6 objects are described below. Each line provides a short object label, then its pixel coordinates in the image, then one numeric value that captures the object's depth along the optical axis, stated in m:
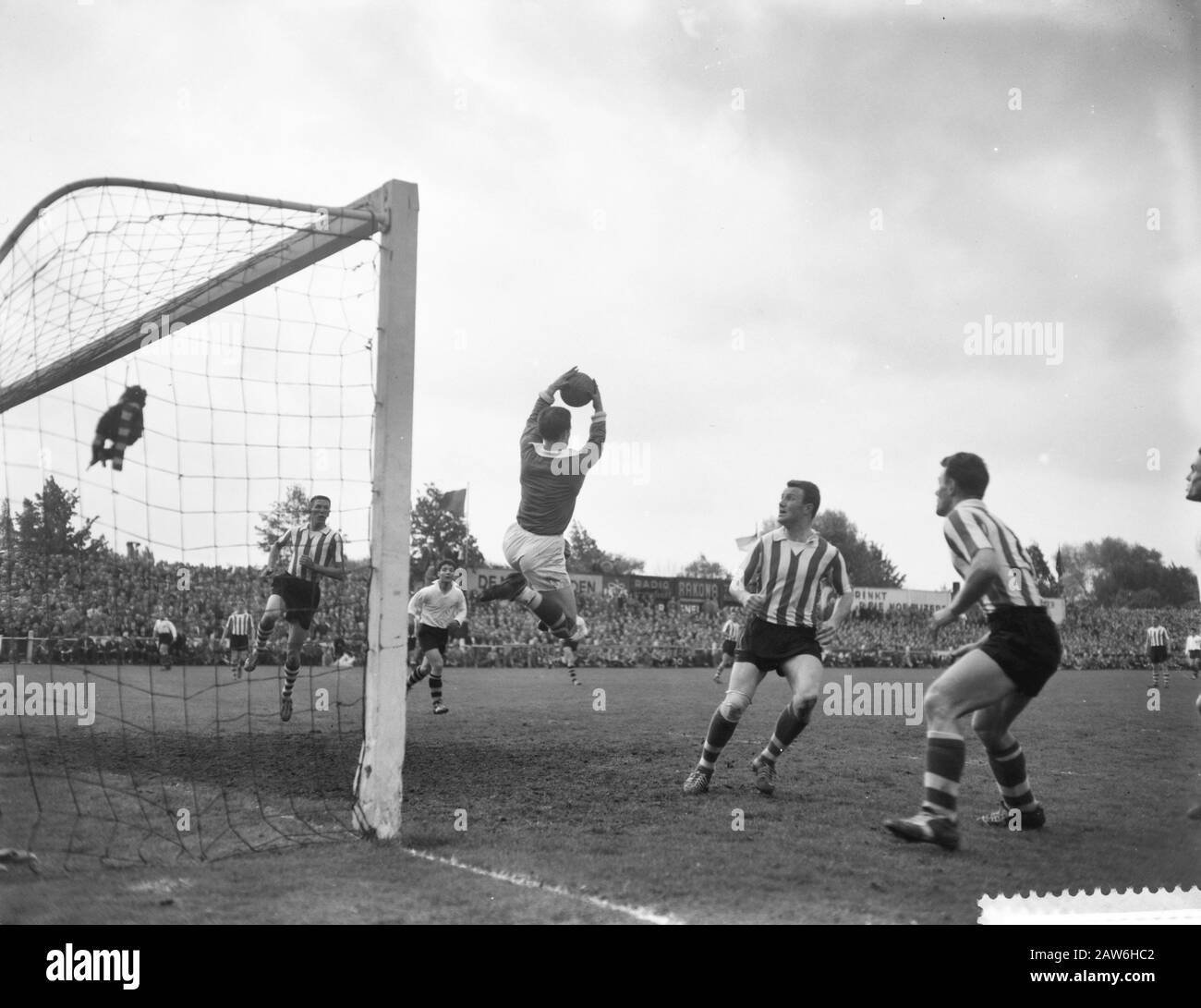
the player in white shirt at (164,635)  19.83
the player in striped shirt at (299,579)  10.71
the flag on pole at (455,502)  17.70
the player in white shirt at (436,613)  12.85
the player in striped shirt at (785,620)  6.87
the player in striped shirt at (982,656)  5.09
